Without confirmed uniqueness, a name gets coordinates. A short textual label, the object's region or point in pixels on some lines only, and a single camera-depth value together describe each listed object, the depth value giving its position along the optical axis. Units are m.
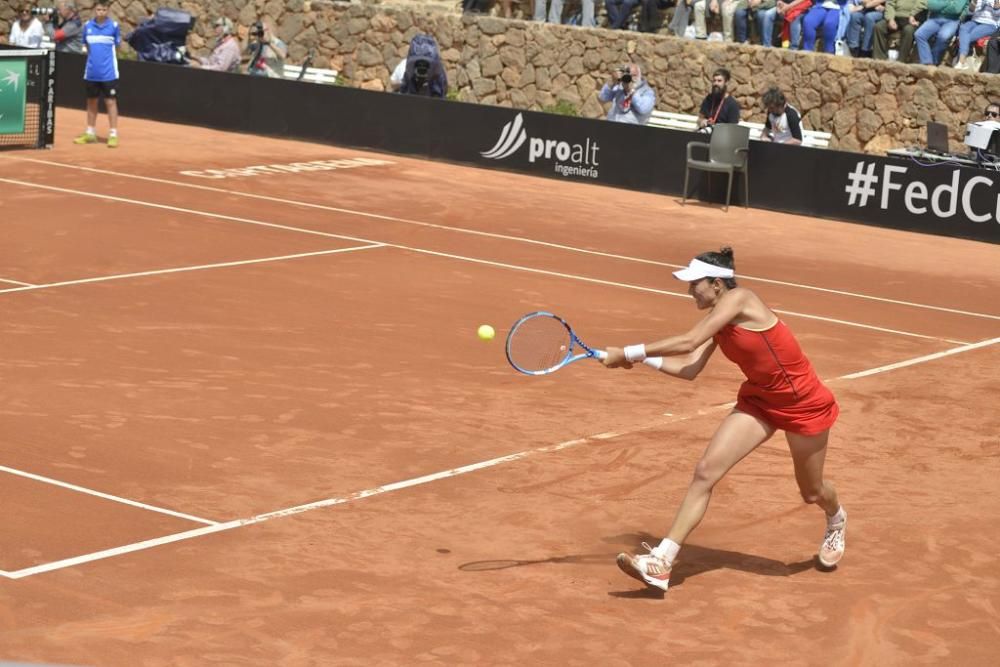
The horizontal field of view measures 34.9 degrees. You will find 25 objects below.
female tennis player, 7.88
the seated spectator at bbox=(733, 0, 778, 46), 27.78
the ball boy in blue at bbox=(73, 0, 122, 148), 24.17
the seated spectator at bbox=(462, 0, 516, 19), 31.14
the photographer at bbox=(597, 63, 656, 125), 26.20
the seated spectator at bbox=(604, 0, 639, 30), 29.30
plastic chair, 23.48
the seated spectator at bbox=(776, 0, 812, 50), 27.41
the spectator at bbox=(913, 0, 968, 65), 25.92
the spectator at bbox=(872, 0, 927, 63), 26.59
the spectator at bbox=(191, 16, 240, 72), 31.03
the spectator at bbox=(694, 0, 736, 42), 28.28
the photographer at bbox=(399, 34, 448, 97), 28.05
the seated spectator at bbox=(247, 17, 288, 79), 30.88
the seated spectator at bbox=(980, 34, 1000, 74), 25.42
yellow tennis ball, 8.09
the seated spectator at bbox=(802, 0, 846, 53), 27.11
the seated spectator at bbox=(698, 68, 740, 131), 24.41
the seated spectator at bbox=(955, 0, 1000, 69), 25.78
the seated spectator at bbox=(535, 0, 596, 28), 29.70
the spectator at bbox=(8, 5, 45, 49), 32.66
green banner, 24.00
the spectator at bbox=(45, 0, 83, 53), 32.69
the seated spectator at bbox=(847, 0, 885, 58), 26.88
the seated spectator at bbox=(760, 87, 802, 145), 24.08
